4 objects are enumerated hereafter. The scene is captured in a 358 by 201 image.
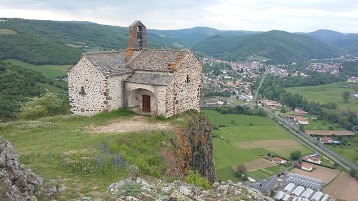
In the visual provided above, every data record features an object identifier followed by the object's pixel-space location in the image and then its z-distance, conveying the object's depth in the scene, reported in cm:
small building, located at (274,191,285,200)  5276
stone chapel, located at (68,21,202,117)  2300
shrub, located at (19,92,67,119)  2589
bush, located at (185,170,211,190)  1462
